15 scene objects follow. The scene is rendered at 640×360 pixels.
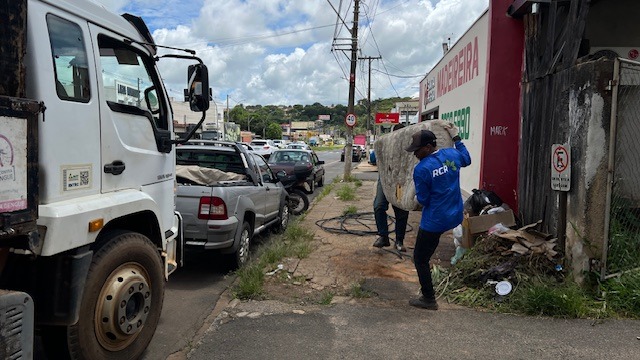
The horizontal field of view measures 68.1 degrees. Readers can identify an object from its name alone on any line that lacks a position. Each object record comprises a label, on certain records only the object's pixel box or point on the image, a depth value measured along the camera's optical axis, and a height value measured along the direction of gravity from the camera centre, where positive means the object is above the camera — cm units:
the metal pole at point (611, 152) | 450 +2
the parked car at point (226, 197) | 567 -70
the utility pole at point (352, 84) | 2001 +270
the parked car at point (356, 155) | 4272 -68
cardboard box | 593 -93
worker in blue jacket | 460 -48
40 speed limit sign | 1993 +115
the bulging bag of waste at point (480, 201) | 705 -76
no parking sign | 494 -16
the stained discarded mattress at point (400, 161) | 631 -20
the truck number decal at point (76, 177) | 277 -22
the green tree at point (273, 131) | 10685 +323
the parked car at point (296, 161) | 1414 -49
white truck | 238 -24
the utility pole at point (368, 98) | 4166 +448
